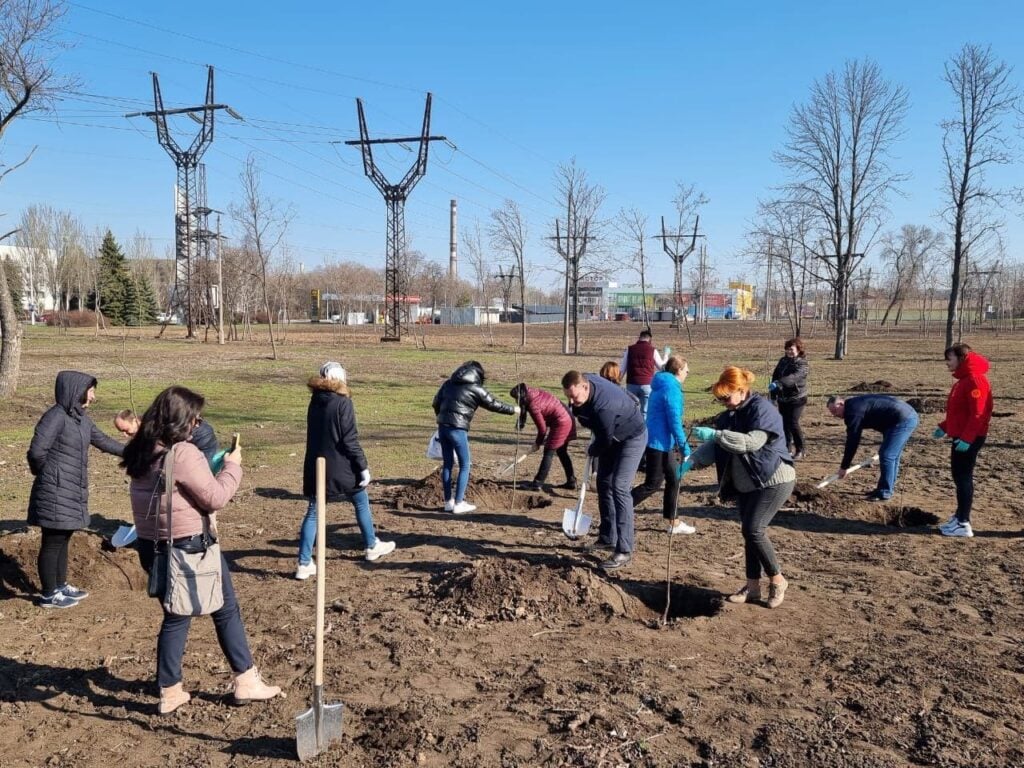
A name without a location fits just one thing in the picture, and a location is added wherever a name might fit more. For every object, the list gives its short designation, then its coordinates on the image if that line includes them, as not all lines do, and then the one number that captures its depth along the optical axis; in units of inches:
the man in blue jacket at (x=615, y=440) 240.4
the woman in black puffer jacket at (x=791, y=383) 393.1
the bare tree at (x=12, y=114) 542.0
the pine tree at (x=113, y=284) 2363.3
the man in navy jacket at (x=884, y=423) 330.3
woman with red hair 198.2
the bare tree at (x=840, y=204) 1235.2
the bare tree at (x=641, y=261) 1522.1
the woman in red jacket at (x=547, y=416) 305.6
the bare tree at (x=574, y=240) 1365.7
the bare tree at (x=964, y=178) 1090.1
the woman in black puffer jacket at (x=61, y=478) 201.9
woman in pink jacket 140.7
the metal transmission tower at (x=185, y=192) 1784.0
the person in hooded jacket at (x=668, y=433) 270.3
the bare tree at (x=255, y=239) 1193.5
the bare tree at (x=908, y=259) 2431.1
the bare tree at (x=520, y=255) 1402.6
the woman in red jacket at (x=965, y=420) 271.0
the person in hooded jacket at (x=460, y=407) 300.0
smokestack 4515.3
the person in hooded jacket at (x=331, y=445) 226.5
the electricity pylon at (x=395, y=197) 1851.6
